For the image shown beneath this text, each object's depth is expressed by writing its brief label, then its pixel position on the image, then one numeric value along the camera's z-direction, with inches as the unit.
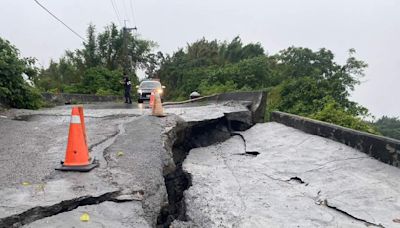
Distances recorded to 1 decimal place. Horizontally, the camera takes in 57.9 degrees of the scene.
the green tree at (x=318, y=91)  511.8
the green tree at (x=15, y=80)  360.5
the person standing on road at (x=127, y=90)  709.9
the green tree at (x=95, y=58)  1603.1
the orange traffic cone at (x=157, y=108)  319.3
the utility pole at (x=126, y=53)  1531.7
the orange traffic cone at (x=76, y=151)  155.5
